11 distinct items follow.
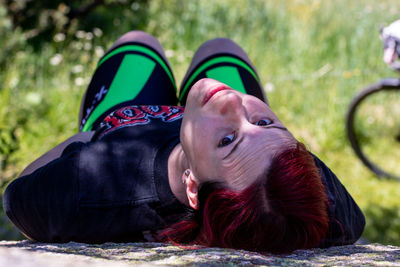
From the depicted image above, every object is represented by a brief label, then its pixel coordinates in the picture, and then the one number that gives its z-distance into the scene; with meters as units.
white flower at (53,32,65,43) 5.04
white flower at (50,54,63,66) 4.89
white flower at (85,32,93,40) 5.06
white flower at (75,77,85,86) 4.65
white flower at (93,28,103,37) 5.15
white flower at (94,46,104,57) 4.86
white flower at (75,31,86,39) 5.02
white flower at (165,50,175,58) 5.01
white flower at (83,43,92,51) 5.02
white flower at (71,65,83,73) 4.77
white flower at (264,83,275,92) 4.76
